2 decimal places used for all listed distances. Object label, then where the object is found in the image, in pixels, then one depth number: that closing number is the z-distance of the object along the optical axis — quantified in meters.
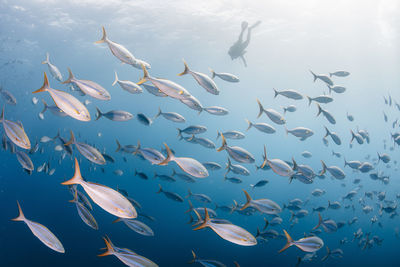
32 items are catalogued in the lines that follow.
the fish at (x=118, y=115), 4.72
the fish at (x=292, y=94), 6.09
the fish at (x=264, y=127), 5.94
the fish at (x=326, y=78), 6.22
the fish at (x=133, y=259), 2.65
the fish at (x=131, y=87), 4.40
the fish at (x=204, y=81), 3.66
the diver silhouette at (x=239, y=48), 13.12
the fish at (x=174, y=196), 6.68
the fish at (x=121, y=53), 3.37
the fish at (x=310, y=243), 3.91
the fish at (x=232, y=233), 2.87
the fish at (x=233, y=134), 6.34
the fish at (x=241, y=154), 4.37
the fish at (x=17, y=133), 3.01
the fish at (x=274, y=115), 5.35
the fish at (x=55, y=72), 6.03
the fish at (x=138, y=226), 4.11
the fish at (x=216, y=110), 5.51
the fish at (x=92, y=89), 3.20
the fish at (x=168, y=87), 3.12
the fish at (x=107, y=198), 2.20
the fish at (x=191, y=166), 3.41
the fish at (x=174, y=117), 5.44
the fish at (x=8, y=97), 5.52
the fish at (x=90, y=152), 3.62
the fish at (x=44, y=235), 2.76
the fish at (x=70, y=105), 2.41
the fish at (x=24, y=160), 4.28
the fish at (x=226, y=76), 5.25
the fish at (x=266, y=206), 4.25
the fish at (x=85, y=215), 3.34
